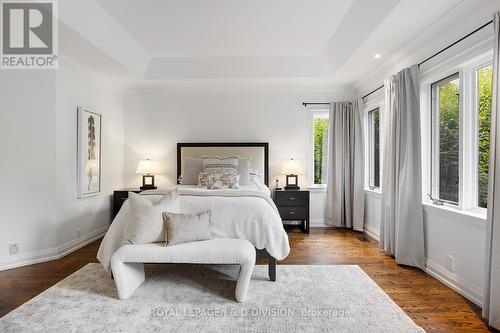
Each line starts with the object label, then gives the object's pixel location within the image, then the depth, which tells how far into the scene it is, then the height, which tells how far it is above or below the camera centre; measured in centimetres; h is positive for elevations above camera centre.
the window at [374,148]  454 +27
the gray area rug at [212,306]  198 -114
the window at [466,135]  251 +29
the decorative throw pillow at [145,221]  247 -52
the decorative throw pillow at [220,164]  439 -2
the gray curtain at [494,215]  196 -35
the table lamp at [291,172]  475 -14
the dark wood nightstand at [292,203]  465 -66
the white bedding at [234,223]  263 -58
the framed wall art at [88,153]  377 +13
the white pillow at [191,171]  456 -14
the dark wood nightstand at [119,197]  450 -56
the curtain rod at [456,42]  227 +113
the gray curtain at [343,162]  483 +3
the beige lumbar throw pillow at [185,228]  245 -58
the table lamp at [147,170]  475 -13
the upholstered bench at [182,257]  229 -78
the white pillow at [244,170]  453 -11
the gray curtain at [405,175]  306 -12
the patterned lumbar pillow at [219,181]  408 -27
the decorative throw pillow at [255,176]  471 -22
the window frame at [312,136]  509 +50
